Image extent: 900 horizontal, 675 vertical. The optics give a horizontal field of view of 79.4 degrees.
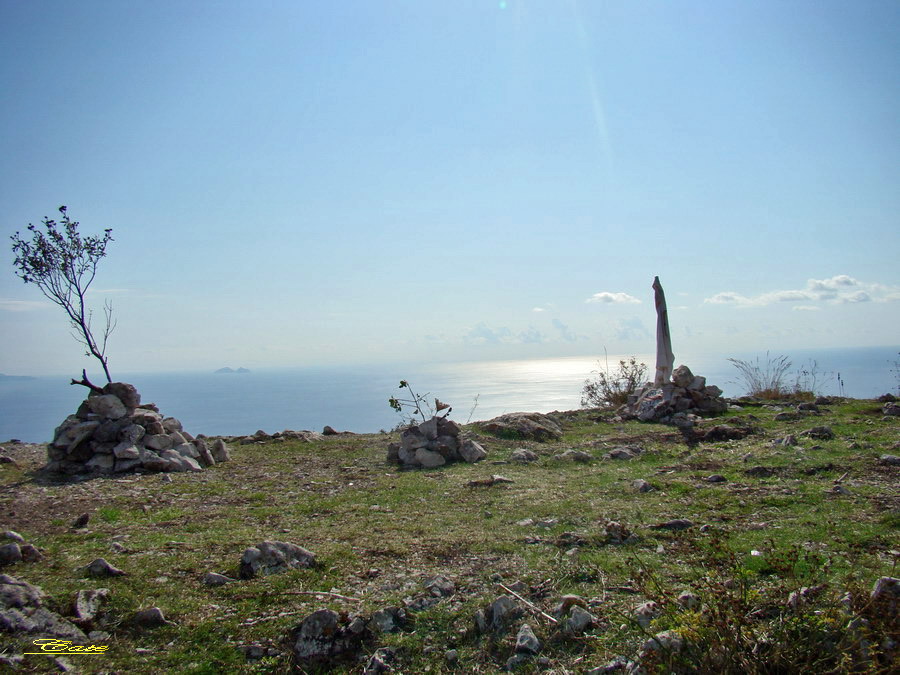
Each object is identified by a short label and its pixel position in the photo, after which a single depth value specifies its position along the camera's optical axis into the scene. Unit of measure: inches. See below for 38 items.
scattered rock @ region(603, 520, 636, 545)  247.3
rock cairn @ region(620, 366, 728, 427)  704.4
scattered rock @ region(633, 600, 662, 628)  164.6
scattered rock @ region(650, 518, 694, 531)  262.7
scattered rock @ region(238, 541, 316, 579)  227.1
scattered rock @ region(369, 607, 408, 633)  180.2
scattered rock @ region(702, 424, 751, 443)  531.5
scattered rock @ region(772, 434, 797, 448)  455.2
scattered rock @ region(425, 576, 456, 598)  200.7
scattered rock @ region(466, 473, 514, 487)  407.2
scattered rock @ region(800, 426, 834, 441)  473.3
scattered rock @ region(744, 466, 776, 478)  367.5
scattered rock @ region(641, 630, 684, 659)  129.6
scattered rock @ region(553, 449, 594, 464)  478.8
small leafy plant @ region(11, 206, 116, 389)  643.5
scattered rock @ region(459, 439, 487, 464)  516.7
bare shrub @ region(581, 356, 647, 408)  946.1
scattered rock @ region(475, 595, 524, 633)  174.9
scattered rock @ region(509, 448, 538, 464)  495.9
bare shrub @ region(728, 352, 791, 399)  877.2
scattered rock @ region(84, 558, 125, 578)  222.2
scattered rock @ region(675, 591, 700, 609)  161.4
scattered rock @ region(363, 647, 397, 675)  161.6
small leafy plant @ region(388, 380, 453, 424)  647.8
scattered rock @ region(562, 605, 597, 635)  165.6
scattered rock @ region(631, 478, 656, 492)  353.7
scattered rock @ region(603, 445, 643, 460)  482.3
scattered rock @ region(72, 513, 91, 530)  308.5
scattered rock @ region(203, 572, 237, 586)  217.8
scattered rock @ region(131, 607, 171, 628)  186.7
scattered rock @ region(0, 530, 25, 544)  265.0
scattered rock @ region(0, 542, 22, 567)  236.8
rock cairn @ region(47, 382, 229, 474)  487.5
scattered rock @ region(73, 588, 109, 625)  185.8
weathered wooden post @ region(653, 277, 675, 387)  817.5
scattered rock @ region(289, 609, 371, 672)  167.8
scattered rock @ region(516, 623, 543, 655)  159.9
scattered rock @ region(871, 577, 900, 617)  124.5
